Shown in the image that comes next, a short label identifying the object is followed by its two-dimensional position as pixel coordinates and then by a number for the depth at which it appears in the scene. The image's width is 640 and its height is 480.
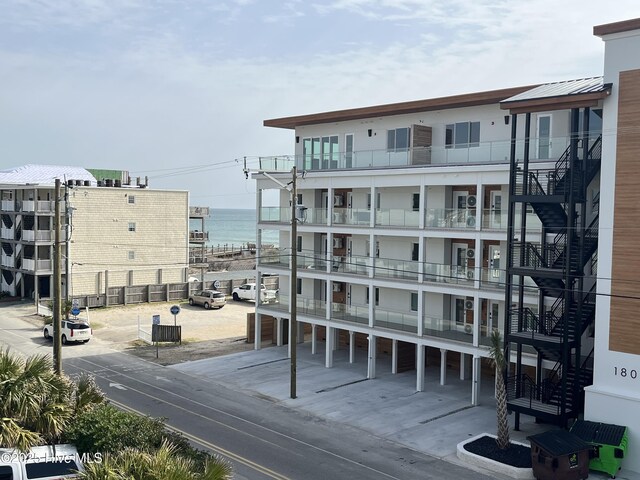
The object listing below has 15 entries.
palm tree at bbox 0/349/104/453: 17.45
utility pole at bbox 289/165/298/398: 29.88
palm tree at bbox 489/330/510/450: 23.31
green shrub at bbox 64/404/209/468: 17.17
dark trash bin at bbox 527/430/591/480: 20.67
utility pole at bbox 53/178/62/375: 25.78
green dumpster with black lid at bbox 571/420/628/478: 21.64
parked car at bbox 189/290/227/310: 53.91
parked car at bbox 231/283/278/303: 58.50
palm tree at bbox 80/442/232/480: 13.59
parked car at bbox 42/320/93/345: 40.56
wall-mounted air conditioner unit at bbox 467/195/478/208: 32.28
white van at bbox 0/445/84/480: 16.70
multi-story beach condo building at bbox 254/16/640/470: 23.47
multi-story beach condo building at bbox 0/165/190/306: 55.31
